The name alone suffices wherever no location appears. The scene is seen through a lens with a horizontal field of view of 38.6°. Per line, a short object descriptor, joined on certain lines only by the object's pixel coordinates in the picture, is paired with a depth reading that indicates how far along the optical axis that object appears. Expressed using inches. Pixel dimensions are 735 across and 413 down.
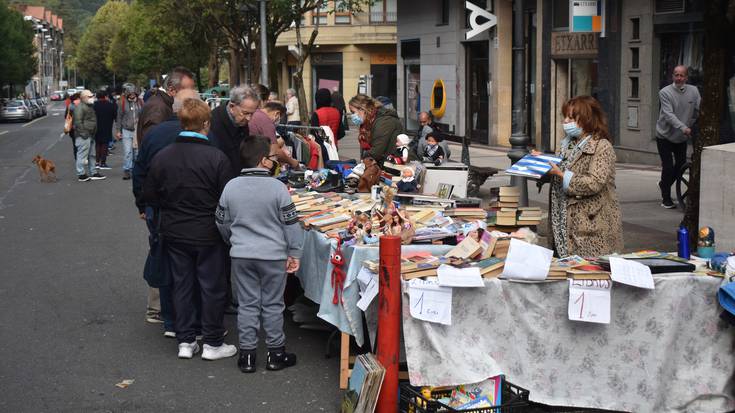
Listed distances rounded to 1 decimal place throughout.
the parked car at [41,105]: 3038.9
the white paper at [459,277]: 244.5
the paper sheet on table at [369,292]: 257.4
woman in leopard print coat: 298.7
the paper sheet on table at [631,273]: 242.1
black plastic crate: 236.5
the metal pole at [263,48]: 1126.4
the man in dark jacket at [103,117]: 864.9
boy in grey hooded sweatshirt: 280.7
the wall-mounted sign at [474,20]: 627.8
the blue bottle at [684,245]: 265.4
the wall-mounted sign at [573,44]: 885.8
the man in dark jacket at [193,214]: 292.5
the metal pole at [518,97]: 507.2
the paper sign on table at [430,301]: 245.4
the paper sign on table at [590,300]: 243.8
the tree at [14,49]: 3149.6
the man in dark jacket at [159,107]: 388.5
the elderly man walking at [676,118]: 536.7
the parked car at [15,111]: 2618.1
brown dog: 821.9
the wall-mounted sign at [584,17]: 647.8
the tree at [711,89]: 366.0
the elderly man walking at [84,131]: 802.8
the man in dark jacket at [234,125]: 330.0
